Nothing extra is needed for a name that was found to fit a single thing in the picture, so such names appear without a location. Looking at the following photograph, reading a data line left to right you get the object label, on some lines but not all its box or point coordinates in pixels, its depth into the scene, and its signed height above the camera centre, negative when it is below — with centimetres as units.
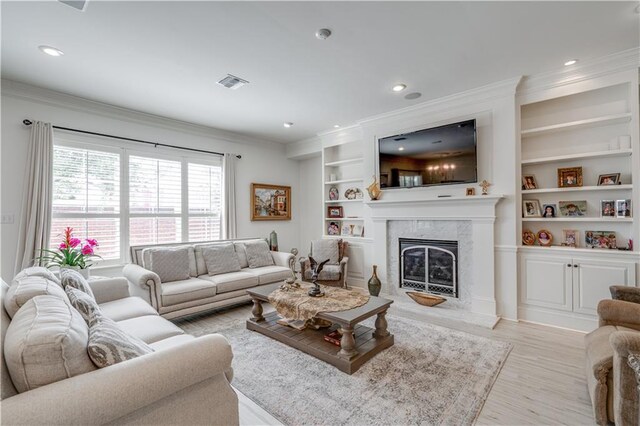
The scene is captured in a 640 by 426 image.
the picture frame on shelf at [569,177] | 325 +41
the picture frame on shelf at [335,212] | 549 +7
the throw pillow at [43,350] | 100 -47
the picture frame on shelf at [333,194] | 550 +41
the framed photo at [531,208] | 347 +7
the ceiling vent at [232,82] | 322 +153
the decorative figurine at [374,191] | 457 +39
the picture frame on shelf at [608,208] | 305 +5
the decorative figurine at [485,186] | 359 +35
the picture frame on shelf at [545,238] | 339 -29
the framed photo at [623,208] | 295 +5
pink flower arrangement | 308 -42
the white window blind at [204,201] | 485 +27
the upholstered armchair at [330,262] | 446 -74
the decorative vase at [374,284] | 425 -101
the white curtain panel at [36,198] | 330 +25
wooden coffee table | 237 -115
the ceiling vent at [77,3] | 202 +151
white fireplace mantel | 351 -9
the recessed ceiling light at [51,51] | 262 +153
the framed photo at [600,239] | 306 -29
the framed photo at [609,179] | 303 +35
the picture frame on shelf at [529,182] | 349 +38
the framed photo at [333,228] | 544 -23
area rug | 187 -126
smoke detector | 240 +153
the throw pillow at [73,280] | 206 -45
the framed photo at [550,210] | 339 +4
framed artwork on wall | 563 +30
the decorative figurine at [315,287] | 291 -73
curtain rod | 338 +112
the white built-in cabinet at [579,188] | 293 +27
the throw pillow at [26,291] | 142 -38
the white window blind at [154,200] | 423 +26
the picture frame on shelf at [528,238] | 349 -29
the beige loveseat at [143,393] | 93 -63
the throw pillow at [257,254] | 447 -59
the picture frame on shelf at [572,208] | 327 +6
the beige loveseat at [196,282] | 319 -81
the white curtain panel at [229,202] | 517 +27
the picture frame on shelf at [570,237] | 327 -27
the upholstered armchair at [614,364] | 152 -87
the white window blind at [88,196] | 361 +29
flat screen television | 369 +80
